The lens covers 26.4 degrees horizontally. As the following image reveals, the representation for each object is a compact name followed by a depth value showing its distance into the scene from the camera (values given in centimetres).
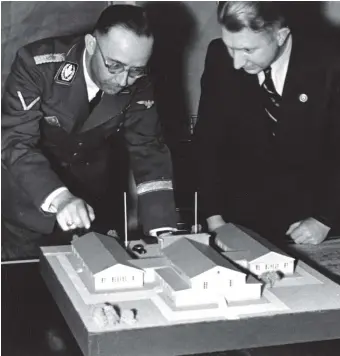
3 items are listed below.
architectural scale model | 195
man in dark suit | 307
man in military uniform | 275
